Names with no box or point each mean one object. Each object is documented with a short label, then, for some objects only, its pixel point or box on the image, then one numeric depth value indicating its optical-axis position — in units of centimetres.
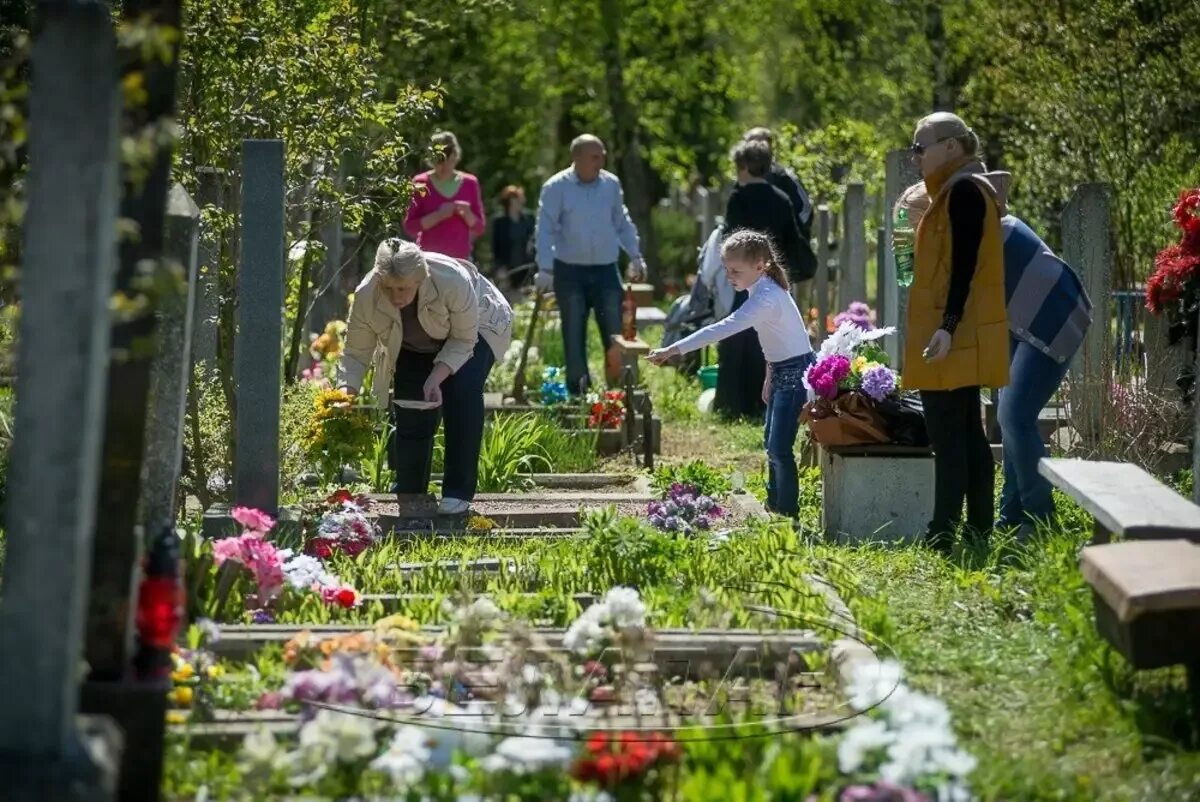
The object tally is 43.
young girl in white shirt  1784
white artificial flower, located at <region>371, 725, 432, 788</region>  993
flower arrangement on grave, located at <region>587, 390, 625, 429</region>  2452
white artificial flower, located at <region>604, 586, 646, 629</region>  1203
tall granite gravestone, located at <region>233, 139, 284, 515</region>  1602
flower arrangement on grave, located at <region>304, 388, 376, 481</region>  1922
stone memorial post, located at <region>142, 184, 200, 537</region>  1334
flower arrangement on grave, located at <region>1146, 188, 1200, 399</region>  1936
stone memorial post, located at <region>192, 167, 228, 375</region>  1897
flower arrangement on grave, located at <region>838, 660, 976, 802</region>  977
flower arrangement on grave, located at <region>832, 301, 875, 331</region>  2220
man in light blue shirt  2747
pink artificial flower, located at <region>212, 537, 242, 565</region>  1341
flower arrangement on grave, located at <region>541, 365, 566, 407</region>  2608
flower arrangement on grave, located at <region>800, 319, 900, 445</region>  1753
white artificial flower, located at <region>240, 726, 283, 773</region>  990
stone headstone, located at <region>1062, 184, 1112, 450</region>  1947
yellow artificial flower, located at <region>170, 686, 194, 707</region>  1111
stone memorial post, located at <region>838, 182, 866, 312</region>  2773
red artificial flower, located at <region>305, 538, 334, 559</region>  1539
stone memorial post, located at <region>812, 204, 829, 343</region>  2852
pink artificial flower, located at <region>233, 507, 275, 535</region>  1410
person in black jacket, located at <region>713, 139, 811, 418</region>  2570
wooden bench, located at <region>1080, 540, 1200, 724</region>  1065
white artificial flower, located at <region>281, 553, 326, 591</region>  1384
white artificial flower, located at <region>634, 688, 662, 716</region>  1180
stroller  2723
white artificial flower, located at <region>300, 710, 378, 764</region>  1000
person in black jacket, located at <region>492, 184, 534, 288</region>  5031
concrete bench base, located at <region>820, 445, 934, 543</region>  1750
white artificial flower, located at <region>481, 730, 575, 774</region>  993
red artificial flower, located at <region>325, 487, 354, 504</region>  1669
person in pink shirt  2800
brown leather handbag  1752
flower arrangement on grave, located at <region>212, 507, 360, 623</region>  1345
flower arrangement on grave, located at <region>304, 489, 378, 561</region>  1554
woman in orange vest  1567
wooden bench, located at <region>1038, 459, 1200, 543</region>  1231
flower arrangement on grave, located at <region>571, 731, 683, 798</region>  980
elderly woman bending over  1752
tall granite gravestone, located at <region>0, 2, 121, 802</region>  855
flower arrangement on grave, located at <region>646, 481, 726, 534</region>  1648
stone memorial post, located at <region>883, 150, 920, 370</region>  2220
